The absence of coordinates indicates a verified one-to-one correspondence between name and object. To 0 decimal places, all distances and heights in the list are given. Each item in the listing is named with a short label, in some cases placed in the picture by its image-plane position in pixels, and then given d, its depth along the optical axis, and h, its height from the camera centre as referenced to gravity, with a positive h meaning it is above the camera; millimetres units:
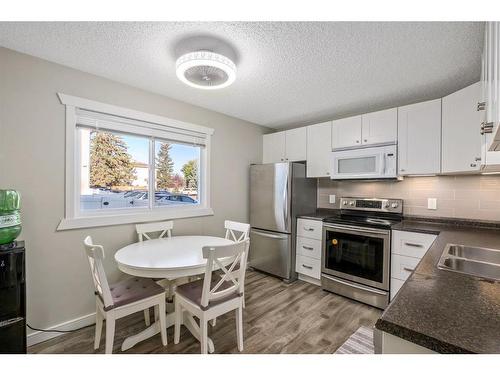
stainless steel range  2354 -710
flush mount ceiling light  1562 +837
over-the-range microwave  2527 +280
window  2047 +192
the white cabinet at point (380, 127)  2520 +686
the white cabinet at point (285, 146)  3307 +611
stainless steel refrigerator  3041 -343
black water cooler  1433 -750
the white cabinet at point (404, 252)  2146 -627
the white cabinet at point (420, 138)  2242 +505
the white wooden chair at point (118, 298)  1494 -818
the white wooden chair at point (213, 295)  1550 -826
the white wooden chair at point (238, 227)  2449 -473
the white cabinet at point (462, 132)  1937 +504
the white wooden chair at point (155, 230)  2182 -481
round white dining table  1586 -569
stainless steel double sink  1218 -424
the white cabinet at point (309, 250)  2906 -840
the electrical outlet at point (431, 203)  2553 -182
